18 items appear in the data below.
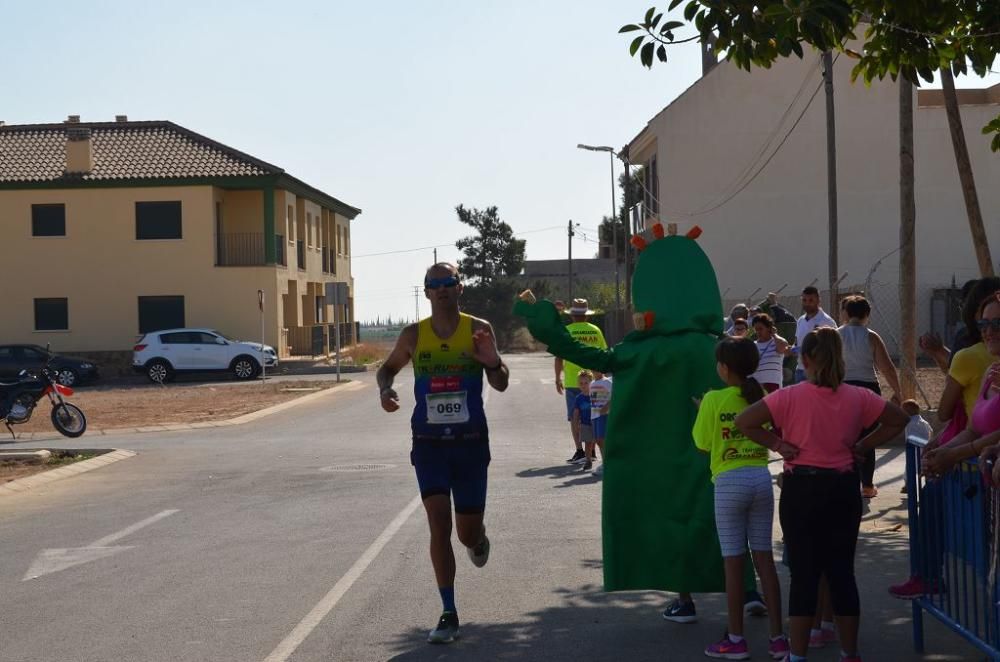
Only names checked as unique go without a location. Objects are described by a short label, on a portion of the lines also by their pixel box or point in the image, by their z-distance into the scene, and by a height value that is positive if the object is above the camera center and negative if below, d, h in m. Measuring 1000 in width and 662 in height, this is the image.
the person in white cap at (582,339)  13.59 -0.24
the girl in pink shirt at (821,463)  5.68 -0.63
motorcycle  20.89 -1.06
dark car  37.56 -0.81
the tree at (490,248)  81.19 +4.60
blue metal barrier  5.46 -1.05
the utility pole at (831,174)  22.67 +2.53
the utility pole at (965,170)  15.24 +1.63
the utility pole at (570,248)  74.38 +4.38
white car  39.56 -0.67
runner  6.93 -0.42
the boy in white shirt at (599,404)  13.59 -0.85
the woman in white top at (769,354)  13.04 -0.36
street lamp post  49.86 +6.28
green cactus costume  6.91 -0.70
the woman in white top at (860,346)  11.12 -0.27
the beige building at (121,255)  45.62 +2.69
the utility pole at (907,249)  17.84 +0.87
